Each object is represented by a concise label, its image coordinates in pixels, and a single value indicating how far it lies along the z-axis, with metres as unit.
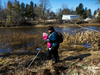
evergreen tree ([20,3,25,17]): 41.75
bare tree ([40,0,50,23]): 43.94
